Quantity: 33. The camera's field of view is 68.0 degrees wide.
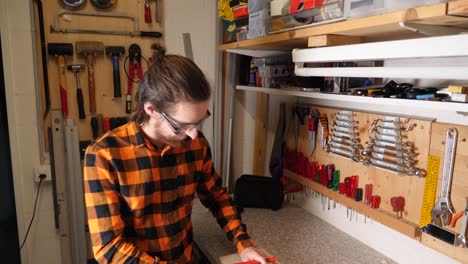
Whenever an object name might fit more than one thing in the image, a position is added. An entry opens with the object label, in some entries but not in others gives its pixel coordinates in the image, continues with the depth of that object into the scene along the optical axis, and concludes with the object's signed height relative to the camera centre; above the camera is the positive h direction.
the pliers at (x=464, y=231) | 1.09 -0.48
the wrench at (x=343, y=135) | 1.47 -0.25
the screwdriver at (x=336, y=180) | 1.58 -0.47
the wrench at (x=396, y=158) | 1.26 -0.30
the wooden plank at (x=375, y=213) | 1.25 -0.53
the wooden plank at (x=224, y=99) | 2.21 -0.15
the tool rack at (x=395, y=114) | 0.89 -0.14
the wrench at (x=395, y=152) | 1.26 -0.28
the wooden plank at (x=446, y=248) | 1.11 -0.56
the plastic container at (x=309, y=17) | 1.10 +0.21
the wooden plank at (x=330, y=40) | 1.15 +0.12
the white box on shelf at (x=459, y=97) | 0.87 -0.05
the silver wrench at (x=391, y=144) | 1.26 -0.25
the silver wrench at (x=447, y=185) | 1.12 -0.35
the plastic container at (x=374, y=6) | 0.85 +0.19
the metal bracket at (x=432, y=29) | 0.90 +0.13
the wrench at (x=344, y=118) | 1.48 -0.18
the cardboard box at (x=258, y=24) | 1.47 +0.22
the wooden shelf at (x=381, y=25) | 0.78 +0.14
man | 1.02 -0.31
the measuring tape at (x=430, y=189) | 1.19 -0.38
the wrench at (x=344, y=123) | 1.48 -0.20
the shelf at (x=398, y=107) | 0.92 -0.11
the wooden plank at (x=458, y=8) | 0.74 +0.15
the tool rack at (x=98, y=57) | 1.84 +0.11
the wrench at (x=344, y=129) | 1.48 -0.23
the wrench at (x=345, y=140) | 1.47 -0.28
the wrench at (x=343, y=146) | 1.47 -0.30
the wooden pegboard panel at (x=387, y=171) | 1.23 -0.38
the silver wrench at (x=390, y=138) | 1.28 -0.23
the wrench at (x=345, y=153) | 1.47 -0.33
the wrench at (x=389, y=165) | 1.28 -0.33
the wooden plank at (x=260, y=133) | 2.15 -0.36
